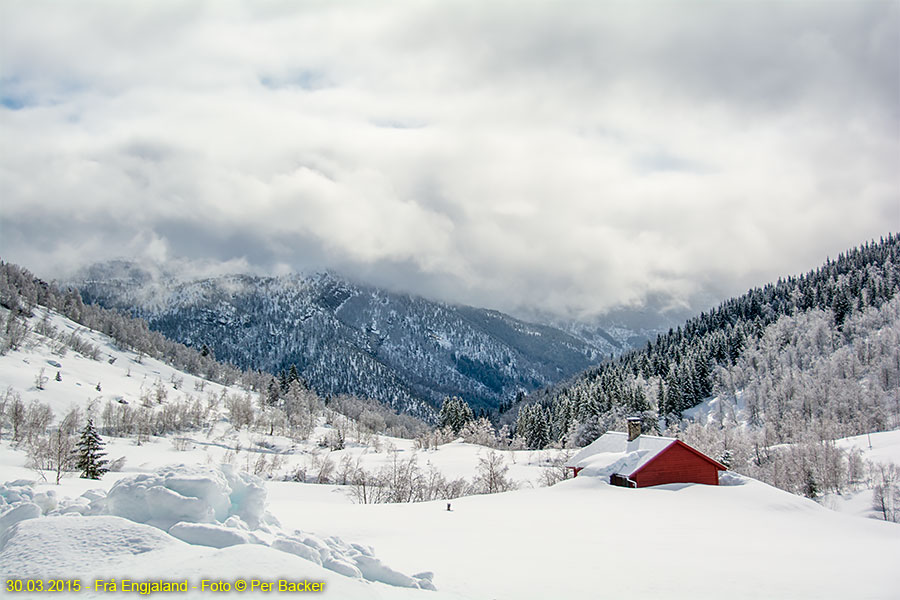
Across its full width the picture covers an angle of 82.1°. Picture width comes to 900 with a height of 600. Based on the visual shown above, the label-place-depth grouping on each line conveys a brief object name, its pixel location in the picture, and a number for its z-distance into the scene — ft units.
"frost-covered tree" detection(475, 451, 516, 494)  200.22
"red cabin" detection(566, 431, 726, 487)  146.61
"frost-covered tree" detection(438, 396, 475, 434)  488.85
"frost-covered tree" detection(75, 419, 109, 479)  165.95
